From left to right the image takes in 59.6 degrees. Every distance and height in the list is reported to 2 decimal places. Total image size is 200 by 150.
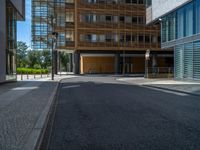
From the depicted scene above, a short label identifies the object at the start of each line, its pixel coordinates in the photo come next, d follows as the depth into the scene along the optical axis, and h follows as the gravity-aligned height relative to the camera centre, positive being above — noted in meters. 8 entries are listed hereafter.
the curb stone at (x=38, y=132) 3.27 -1.41
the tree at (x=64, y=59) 54.65 +3.05
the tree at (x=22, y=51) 53.21 +5.88
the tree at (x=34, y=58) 49.51 +3.21
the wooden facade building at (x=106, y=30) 32.89 +7.47
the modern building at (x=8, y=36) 13.73 +2.93
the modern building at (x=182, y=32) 15.67 +3.77
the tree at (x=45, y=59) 50.97 +2.98
